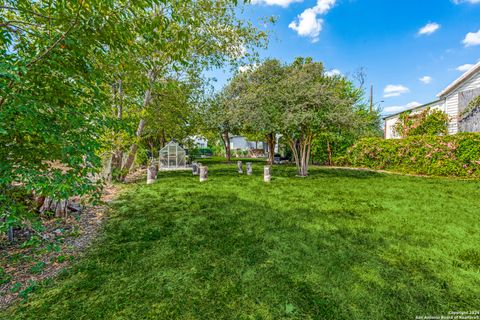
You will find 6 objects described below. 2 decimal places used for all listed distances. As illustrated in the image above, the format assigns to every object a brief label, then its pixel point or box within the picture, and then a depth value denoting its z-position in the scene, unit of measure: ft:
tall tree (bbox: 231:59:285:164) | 34.70
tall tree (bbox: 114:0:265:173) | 29.66
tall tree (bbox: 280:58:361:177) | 32.48
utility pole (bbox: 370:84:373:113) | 97.80
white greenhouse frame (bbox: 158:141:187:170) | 57.06
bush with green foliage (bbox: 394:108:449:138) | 44.80
